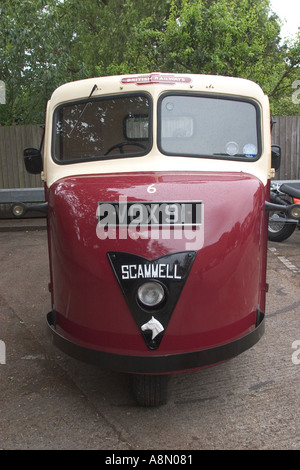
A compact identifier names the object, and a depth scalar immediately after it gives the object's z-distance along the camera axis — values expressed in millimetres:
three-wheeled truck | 2570
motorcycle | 7465
